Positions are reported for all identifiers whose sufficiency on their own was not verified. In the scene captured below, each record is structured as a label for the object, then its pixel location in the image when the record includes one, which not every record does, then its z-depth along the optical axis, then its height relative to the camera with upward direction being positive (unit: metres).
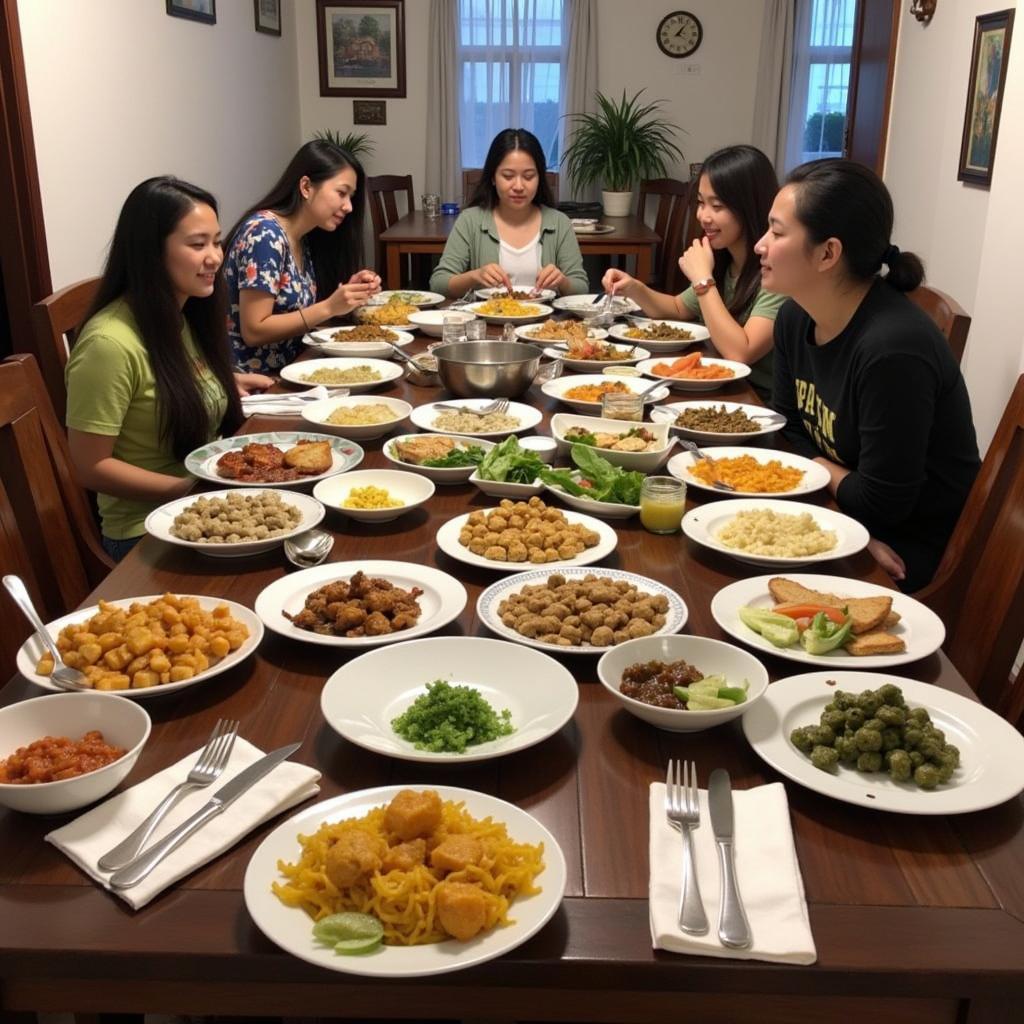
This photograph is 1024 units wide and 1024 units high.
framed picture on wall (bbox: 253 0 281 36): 6.09 +0.76
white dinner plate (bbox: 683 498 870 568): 1.65 -0.59
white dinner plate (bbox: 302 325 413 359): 3.00 -0.53
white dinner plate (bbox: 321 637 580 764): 1.14 -0.60
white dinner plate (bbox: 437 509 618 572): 1.60 -0.59
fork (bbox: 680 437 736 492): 1.99 -0.58
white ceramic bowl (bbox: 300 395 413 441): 2.27 -0.56
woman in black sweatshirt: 2.04 -0.41
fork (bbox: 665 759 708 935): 0.90 -0.62
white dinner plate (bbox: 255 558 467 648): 1.37 -0.60
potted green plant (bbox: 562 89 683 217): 6.93 +0.02
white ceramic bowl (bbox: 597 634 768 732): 1.16 -0.58
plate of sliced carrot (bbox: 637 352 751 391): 2.71 -0.54
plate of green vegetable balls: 1.06 -0.60
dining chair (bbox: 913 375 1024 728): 1.78 -0.73
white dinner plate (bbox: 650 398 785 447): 2.27 -0.57
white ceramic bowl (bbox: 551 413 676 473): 2.04 -0.54
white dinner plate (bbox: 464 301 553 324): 3.42 -0.51
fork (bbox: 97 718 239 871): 0.96 -0.61
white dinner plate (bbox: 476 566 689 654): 1.35 -0.59
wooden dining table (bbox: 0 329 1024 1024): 0.88 -0.63
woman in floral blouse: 3.17 -0.32
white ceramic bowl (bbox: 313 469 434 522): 1.81 -0.58
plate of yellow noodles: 0.86 -0.59
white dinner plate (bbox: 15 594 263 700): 1.23 -0.58
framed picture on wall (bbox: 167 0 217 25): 4.72 +0.62
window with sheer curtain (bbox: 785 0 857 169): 6.87 +0.47
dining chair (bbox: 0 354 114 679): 1.94 -0.61
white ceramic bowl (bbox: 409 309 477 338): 3.31 -0.50
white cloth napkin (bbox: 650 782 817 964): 0.88 -0.62
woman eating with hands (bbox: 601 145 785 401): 2.98 -0.31
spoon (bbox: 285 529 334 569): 1.65 -0.59
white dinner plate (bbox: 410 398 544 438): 2.27 -0.56
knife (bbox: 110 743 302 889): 0.94 -0.61
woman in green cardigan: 4.17 -0.30
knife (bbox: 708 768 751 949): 0.88 -0.62
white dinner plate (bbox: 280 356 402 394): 2.70 -0.55
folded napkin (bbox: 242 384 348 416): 2.48 -0.57
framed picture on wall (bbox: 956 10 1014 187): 3.76 +0.21
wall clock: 7.01 +0.75
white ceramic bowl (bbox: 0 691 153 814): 1.09 -0.57
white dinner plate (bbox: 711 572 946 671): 1.34 -0.60
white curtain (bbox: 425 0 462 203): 6.95 +0.30
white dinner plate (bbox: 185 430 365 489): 1.97 -0.57
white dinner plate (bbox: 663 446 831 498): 1.97 -0.58
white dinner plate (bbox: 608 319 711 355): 3.12 -0.53
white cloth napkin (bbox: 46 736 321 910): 0.96 -0.62
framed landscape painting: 7.03 +0.66
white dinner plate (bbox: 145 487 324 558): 1.64 -0.57
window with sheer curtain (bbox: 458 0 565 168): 6.98 +0.52
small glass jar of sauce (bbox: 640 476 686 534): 1.79 -0.56
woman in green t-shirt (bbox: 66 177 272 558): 2.14 -0.43
